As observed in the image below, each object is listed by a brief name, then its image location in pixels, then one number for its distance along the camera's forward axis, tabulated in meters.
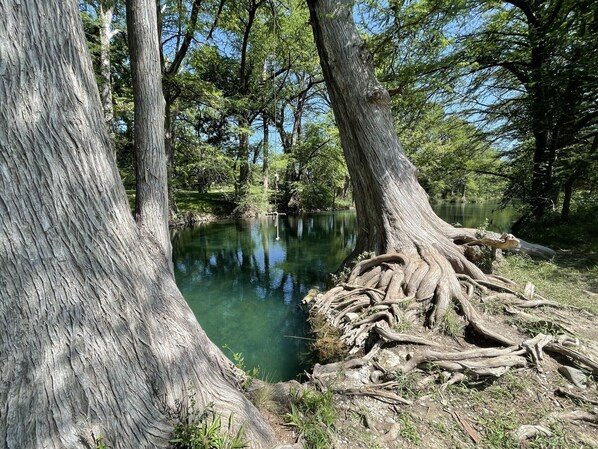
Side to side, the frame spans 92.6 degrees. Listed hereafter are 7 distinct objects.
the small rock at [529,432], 1.90
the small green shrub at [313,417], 1.93
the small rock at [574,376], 2.28
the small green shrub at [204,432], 1.53
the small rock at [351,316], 3.73
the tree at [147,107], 2.50
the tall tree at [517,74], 5.71
